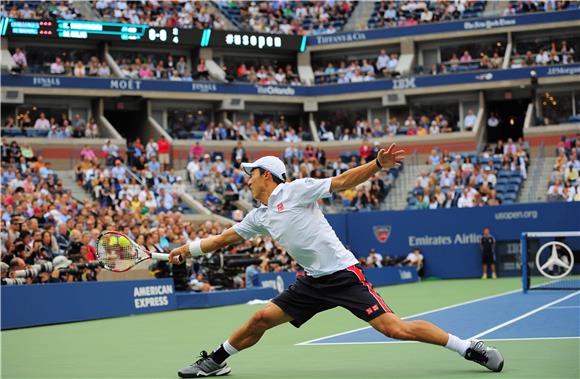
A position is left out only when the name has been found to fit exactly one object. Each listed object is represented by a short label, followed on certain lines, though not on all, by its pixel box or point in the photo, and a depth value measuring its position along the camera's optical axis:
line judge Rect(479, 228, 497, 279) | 32.84
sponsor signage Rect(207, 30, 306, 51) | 46.31
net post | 22.16
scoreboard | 40.59
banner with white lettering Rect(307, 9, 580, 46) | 45.84
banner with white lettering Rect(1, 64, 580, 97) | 42.19
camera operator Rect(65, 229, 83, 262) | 19.42
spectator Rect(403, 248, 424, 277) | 34.16
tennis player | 8.38
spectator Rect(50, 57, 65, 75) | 42.59
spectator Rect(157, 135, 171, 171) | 40.53
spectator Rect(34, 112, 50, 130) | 40.16
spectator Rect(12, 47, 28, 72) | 41.44
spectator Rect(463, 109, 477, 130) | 45.69
